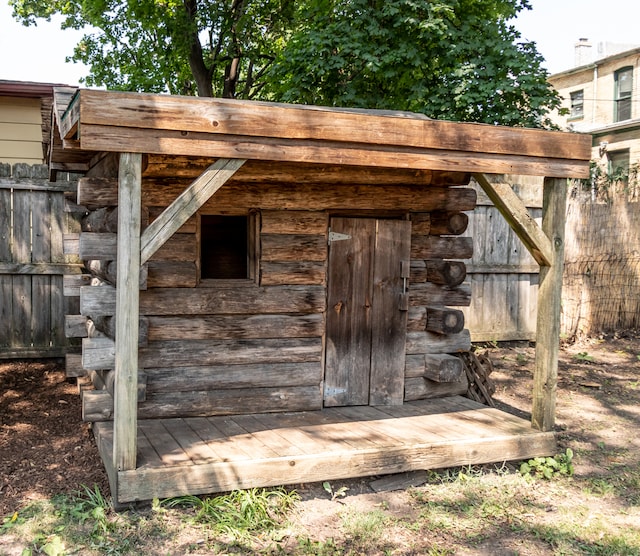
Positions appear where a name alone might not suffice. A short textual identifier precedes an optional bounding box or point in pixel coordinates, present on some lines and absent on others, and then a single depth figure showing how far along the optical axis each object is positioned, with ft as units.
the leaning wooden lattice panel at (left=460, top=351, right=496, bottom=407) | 25.24
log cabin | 15.97
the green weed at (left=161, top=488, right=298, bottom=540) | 15.84
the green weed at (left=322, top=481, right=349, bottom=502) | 18.00
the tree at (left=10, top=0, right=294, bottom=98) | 51.16
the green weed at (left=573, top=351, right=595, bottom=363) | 33.96
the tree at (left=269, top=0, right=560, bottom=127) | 36.40
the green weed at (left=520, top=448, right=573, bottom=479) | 20.04
